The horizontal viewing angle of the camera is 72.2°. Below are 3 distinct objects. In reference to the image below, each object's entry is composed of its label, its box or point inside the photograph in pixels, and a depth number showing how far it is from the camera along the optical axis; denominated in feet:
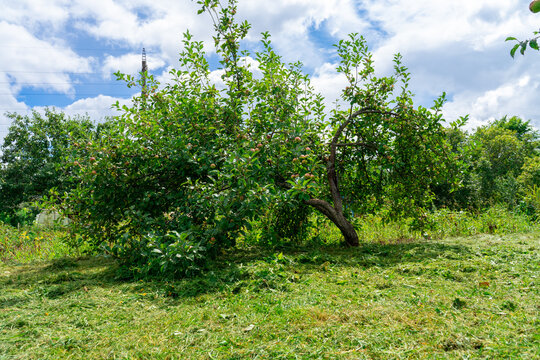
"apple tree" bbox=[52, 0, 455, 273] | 14.39
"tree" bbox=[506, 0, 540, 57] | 5.90
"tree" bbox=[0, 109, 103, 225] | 48.65
